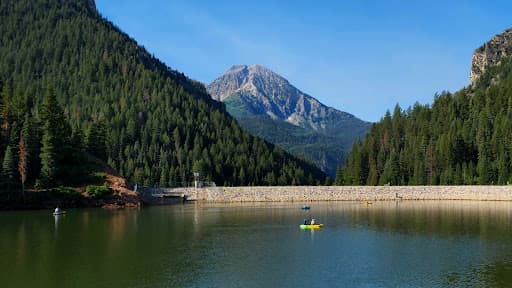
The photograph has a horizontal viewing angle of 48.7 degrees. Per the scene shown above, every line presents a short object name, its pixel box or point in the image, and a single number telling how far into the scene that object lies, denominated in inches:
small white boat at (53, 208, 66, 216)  3792.6
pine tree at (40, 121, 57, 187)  4426.7
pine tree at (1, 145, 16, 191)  4146.2
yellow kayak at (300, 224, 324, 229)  3125.0
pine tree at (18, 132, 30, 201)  4264.0
